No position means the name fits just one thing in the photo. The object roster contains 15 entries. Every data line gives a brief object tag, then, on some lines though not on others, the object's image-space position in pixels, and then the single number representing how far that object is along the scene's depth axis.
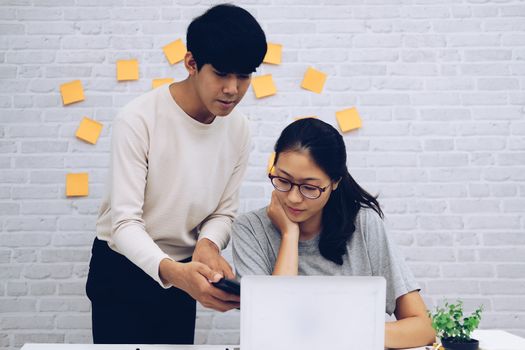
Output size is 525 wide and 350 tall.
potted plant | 1.08
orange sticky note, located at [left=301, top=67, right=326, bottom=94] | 2.19
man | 1.25
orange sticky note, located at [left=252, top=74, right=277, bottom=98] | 2.18
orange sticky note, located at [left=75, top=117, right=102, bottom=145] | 2.16
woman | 1.35
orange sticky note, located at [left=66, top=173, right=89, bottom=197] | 2.15
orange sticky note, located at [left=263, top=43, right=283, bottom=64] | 2.19
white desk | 1.17
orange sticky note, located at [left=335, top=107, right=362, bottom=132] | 2.20
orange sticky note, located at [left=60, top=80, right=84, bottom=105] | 2.16
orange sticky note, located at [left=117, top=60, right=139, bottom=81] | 2.17
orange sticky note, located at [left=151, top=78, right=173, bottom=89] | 2.17
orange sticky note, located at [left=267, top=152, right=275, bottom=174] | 2.20
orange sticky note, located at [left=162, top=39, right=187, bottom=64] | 2.17
